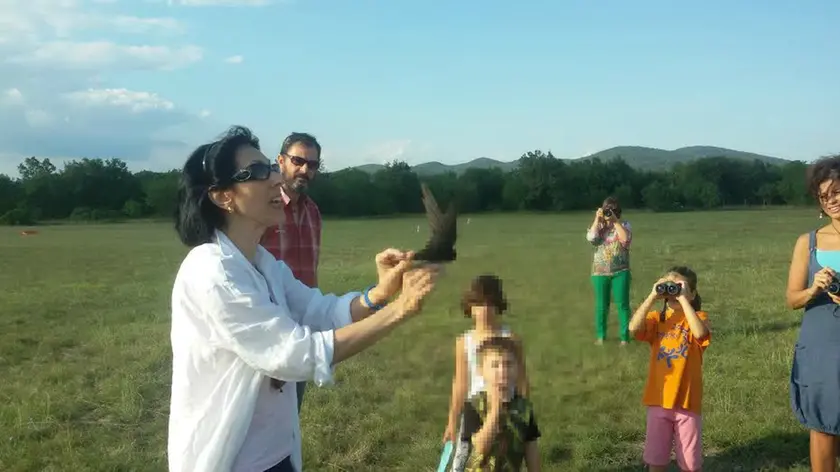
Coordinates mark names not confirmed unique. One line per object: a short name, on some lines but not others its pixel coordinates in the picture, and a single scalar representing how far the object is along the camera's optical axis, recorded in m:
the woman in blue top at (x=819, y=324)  4.15
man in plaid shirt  4.57
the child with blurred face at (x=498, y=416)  3.44
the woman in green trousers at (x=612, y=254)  8.70
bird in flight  2.13
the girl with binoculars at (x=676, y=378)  4.55
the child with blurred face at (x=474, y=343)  2.93
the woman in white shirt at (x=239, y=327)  2.22
